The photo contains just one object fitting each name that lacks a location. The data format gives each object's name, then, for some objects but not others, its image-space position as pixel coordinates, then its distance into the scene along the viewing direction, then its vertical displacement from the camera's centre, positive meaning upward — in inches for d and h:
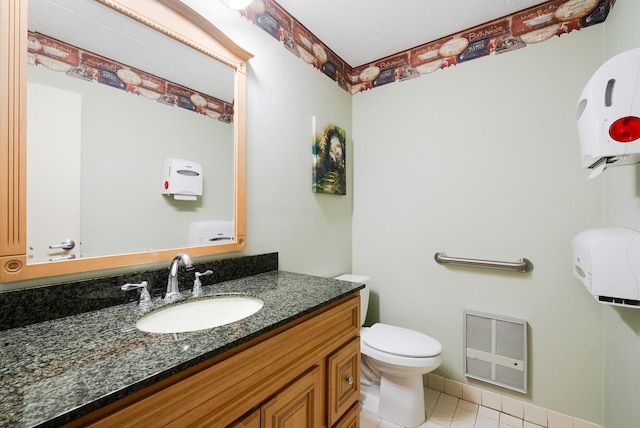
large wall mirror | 31.3 +11.4
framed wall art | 72.9 +16.4
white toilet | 59.6 -34.0
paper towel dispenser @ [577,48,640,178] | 34.3 +13.7
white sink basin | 36.9 -14.5
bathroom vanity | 19.4 -12.9
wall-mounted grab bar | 64.2 -11.8
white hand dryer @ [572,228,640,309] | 40.3 -7.9
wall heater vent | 64.6 -33.2
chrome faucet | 40.3 -10.2
